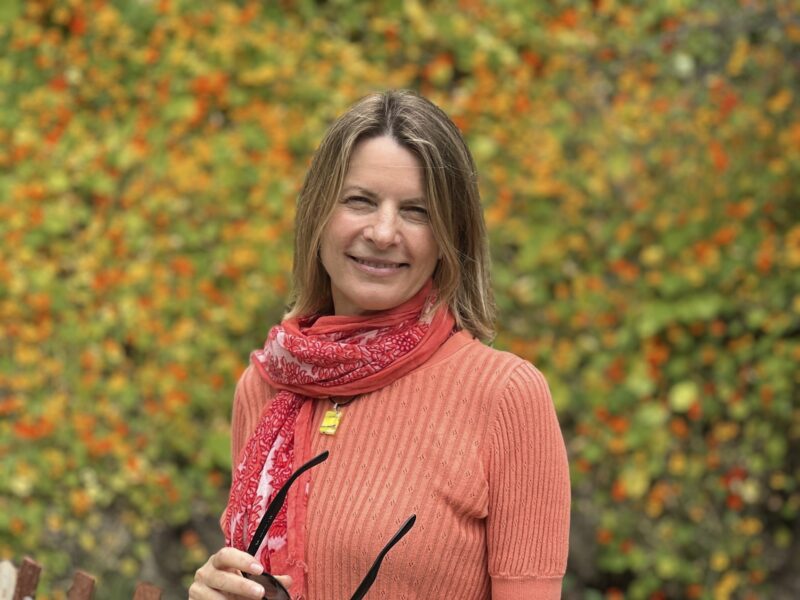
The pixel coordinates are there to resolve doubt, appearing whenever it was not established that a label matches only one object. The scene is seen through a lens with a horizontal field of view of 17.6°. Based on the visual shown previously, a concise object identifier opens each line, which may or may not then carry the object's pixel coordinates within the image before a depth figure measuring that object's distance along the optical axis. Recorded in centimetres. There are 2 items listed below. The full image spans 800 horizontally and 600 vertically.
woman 250
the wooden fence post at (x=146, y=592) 270
